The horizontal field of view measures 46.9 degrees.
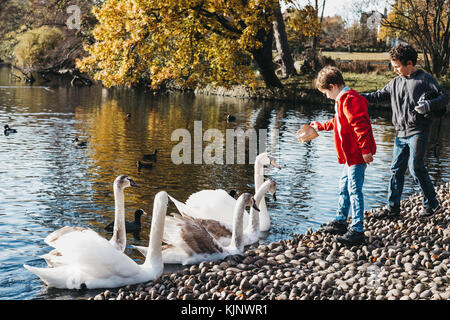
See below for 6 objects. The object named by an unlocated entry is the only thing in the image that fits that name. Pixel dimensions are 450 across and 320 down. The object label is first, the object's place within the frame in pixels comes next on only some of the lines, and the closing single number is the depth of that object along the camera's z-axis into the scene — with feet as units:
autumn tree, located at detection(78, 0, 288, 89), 62.28
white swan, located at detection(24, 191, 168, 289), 21.52
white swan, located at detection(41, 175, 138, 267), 23.29
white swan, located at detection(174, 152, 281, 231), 30.14
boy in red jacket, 23.21
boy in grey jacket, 25.67
